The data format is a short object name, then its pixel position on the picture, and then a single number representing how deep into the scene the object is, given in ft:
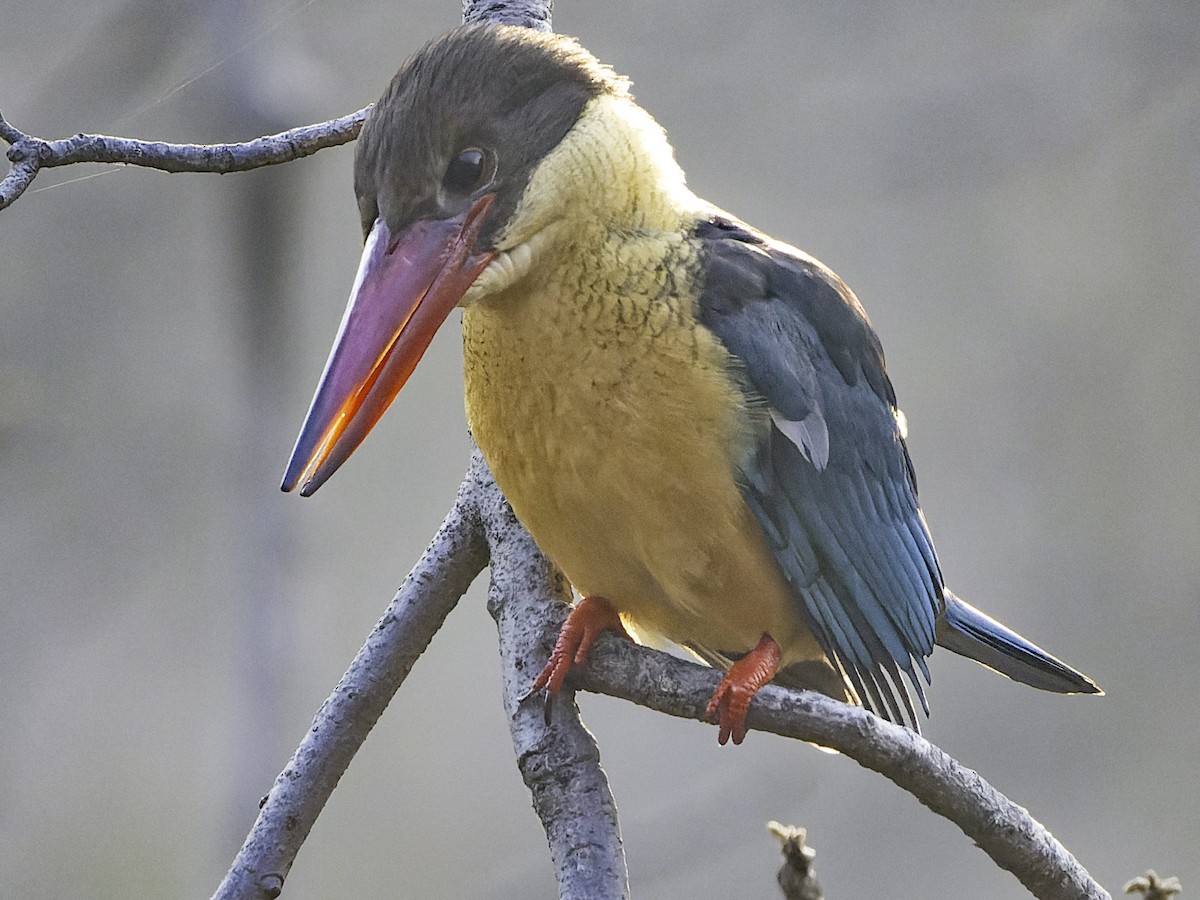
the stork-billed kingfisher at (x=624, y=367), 18.35
